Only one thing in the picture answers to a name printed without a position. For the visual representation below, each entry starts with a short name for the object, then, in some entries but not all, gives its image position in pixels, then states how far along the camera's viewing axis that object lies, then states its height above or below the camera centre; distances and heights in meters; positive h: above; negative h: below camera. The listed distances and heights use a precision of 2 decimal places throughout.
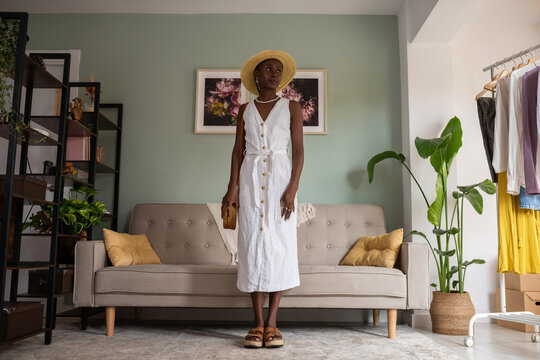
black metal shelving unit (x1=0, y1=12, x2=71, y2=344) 2.34 +0.43
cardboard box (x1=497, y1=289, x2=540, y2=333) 3.44 -0.50
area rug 2.48 -0.66
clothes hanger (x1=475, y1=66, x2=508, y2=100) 3.16 +0.96
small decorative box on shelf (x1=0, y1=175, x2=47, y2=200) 2.50 +0.20
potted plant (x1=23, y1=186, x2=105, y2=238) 3.21 +0.08
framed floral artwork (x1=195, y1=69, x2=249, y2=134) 4.09 +1.08
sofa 2.96 -0.34
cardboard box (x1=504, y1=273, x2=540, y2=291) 3.49 -0.34
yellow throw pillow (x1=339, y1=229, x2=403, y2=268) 3.17 -0.13
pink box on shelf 3.64 +0.57
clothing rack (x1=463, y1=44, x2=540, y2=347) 2.73 -0.48
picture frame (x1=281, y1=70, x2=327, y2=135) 4.09 +1.13
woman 2.65 +0.20
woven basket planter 3.18 -0.52
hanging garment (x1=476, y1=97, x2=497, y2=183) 3.16 +0.71
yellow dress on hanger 2.88 -0.01
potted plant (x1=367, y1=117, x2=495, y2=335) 3.20 +0.07
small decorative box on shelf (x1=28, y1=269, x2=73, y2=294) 3.00 -0.35
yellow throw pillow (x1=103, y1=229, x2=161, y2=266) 3.13 -0.15
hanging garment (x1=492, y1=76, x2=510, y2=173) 2.92 +0.63
